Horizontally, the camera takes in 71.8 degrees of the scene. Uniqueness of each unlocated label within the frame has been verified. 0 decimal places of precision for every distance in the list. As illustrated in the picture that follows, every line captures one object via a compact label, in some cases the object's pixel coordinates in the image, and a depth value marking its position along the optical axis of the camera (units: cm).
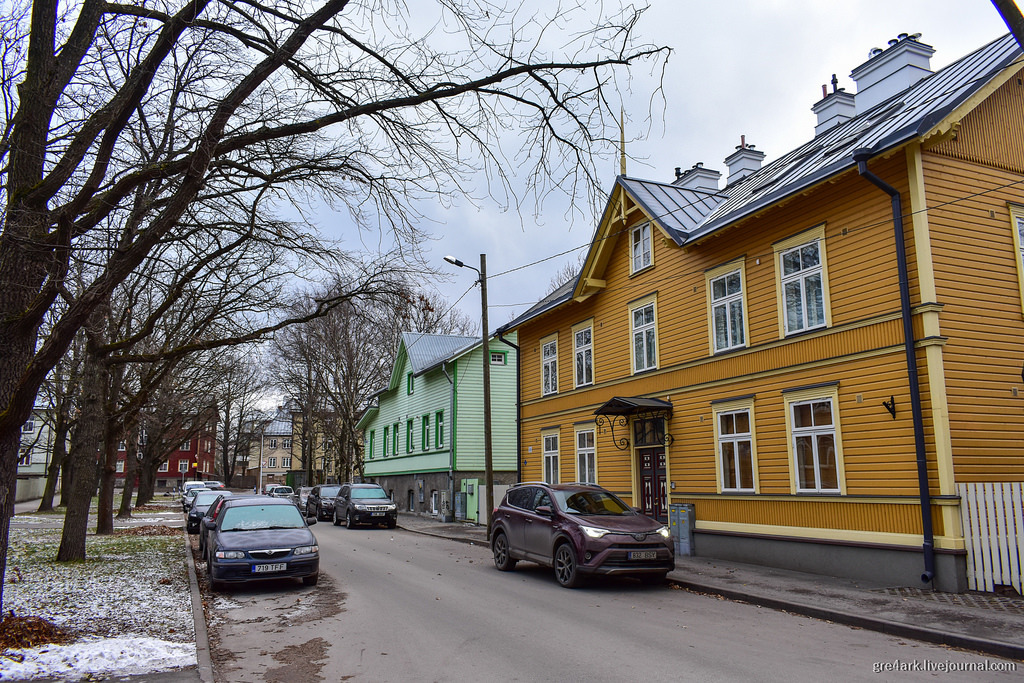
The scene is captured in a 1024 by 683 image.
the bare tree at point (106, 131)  685
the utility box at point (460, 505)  2903
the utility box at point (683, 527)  1570
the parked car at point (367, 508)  2744
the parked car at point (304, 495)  3540
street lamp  2036
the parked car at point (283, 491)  4481
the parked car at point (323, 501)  3228
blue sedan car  1184
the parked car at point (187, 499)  3895
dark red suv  1171
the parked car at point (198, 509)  2461
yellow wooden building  1118
